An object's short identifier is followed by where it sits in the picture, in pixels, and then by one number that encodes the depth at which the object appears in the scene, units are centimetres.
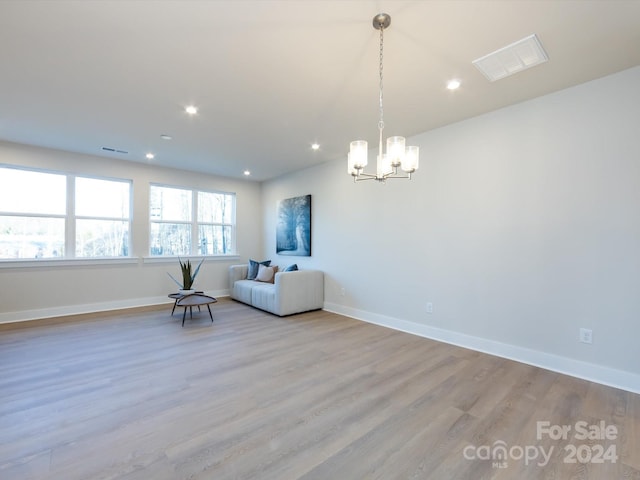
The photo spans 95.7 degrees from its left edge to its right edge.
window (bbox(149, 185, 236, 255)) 557
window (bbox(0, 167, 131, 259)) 434
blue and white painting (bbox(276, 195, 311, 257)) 549
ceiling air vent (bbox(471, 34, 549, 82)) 208
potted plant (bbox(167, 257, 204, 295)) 482
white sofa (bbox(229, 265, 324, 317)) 462
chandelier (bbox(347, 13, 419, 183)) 194
